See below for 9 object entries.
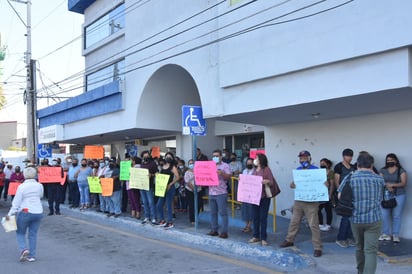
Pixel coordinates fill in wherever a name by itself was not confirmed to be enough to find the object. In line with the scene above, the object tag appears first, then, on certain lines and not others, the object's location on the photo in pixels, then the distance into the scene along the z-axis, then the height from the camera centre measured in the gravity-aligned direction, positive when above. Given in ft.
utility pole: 59.47 +6.36
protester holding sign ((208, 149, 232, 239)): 27.66 -3.37
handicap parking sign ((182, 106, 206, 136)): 30.27 +2.14
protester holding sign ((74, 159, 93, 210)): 43.21 -3.13
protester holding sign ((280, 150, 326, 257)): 23.03 -3.94
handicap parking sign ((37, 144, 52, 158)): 61.52 +0.28
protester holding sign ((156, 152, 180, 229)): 32.19 -3.17
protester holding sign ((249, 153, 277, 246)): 25.34 -3.58
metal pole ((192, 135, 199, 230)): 30.19 -3.41
